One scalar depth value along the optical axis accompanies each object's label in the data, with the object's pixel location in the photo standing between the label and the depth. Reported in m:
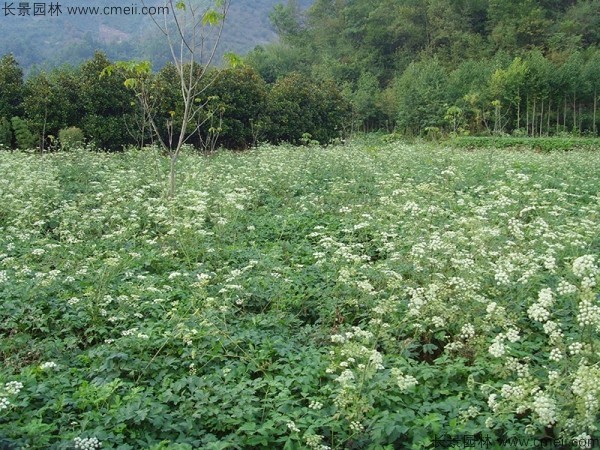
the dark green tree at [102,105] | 15.90
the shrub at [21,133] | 14.52
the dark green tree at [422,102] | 32.31
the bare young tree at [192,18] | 7.13
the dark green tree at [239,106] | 18.06
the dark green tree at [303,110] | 20.67
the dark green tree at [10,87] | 15.12
